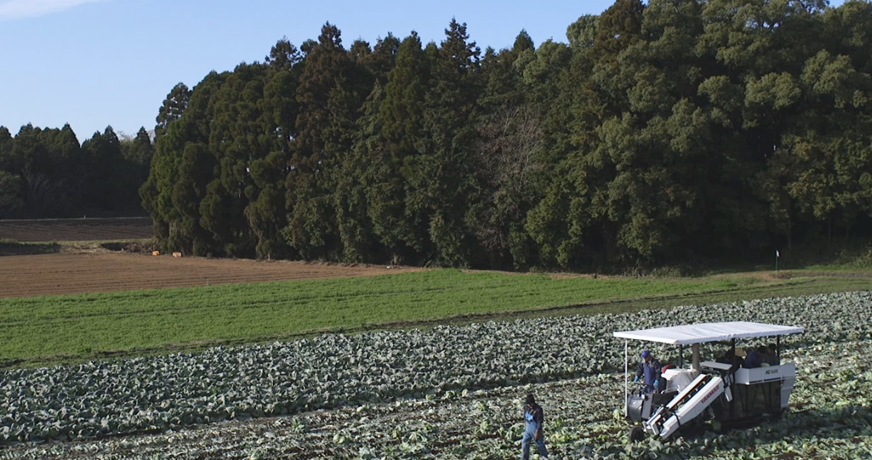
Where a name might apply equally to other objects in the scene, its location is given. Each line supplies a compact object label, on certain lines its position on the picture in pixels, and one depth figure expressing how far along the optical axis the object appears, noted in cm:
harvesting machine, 1602
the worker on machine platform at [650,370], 1656
